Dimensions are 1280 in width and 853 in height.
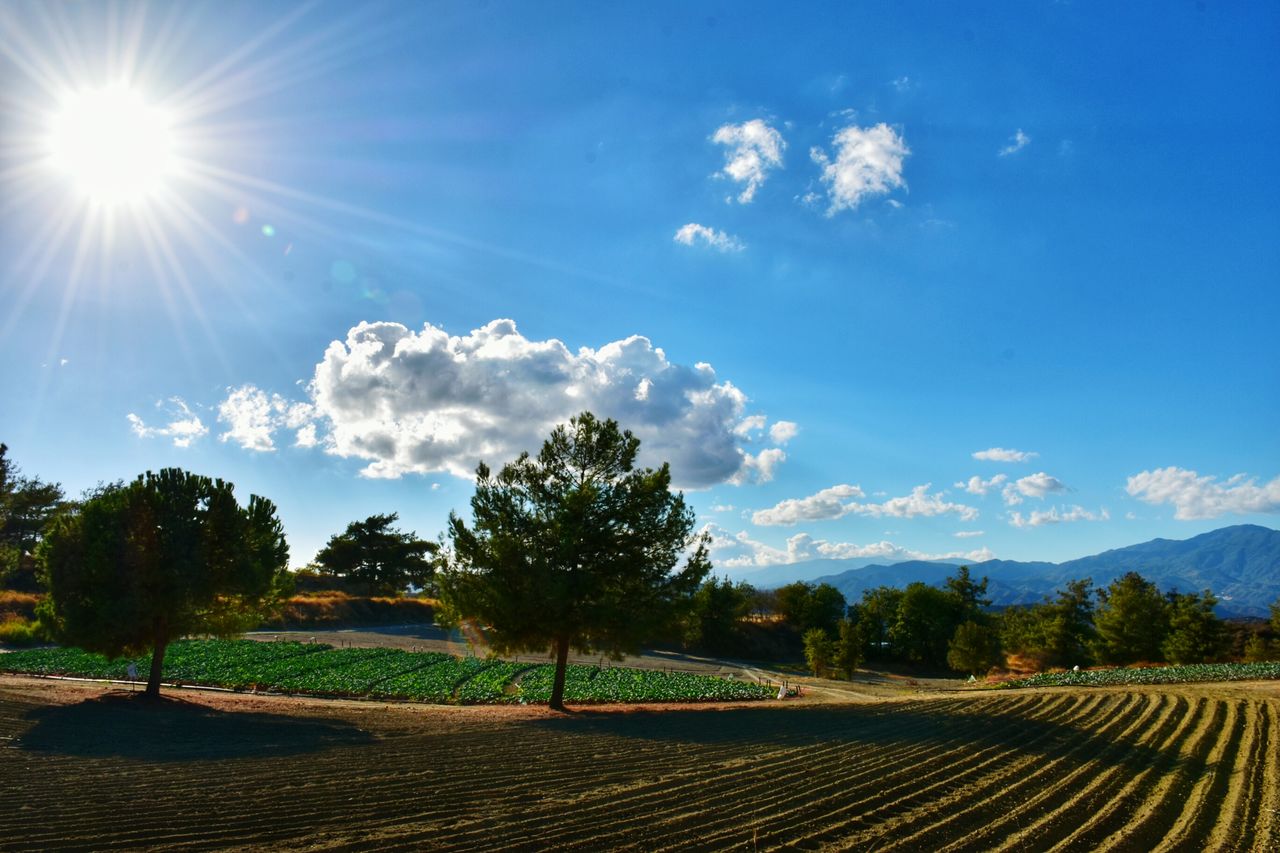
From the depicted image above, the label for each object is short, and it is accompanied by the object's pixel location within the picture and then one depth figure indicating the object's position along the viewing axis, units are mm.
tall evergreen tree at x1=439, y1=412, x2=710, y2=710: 24375
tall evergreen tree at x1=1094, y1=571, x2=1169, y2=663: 57812
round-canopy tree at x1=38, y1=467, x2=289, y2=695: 25406
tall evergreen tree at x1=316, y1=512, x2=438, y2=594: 81562
